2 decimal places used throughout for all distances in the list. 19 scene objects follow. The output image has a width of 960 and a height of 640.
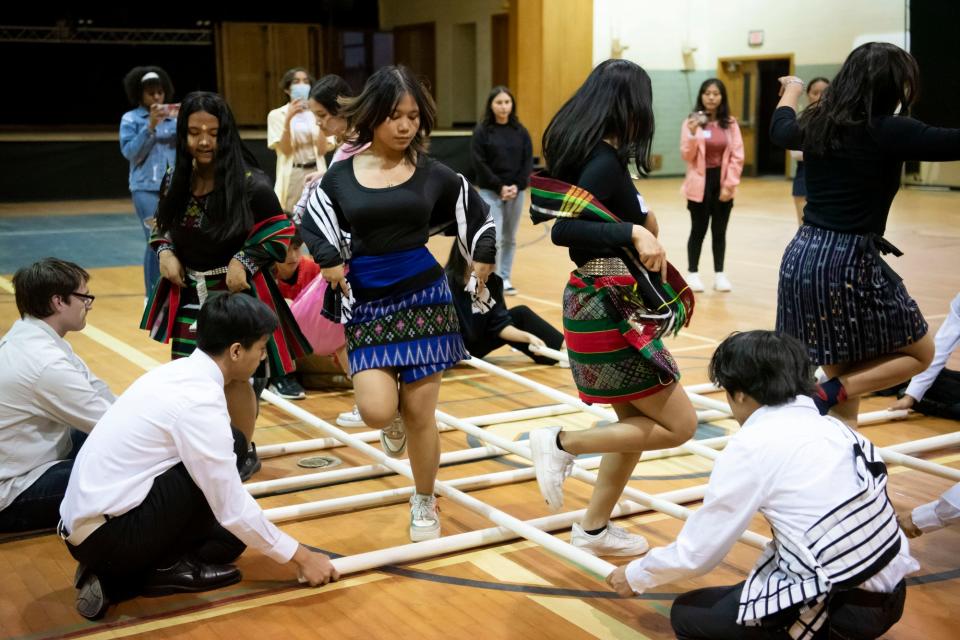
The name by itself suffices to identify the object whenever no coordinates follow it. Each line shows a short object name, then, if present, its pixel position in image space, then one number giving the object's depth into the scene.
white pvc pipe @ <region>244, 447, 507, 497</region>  4.20
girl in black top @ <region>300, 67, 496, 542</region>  3.41
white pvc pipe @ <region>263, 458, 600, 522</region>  3.85
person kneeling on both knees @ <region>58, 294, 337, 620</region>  2.97
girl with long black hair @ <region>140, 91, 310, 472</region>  3.94
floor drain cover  4.59
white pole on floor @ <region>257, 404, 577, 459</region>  4.69
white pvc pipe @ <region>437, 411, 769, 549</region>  3.39
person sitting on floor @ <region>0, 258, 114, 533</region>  3.58
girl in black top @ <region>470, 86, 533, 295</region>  8.71
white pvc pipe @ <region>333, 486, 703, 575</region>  3.35
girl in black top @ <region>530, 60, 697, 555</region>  3.07
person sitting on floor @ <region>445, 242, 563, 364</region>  5.95
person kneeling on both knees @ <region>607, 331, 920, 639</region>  2.41
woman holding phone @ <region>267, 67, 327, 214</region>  6.98
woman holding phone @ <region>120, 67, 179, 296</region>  7.40
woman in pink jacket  8.66
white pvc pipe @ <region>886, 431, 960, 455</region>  4.41
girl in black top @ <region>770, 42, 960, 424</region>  3.47
